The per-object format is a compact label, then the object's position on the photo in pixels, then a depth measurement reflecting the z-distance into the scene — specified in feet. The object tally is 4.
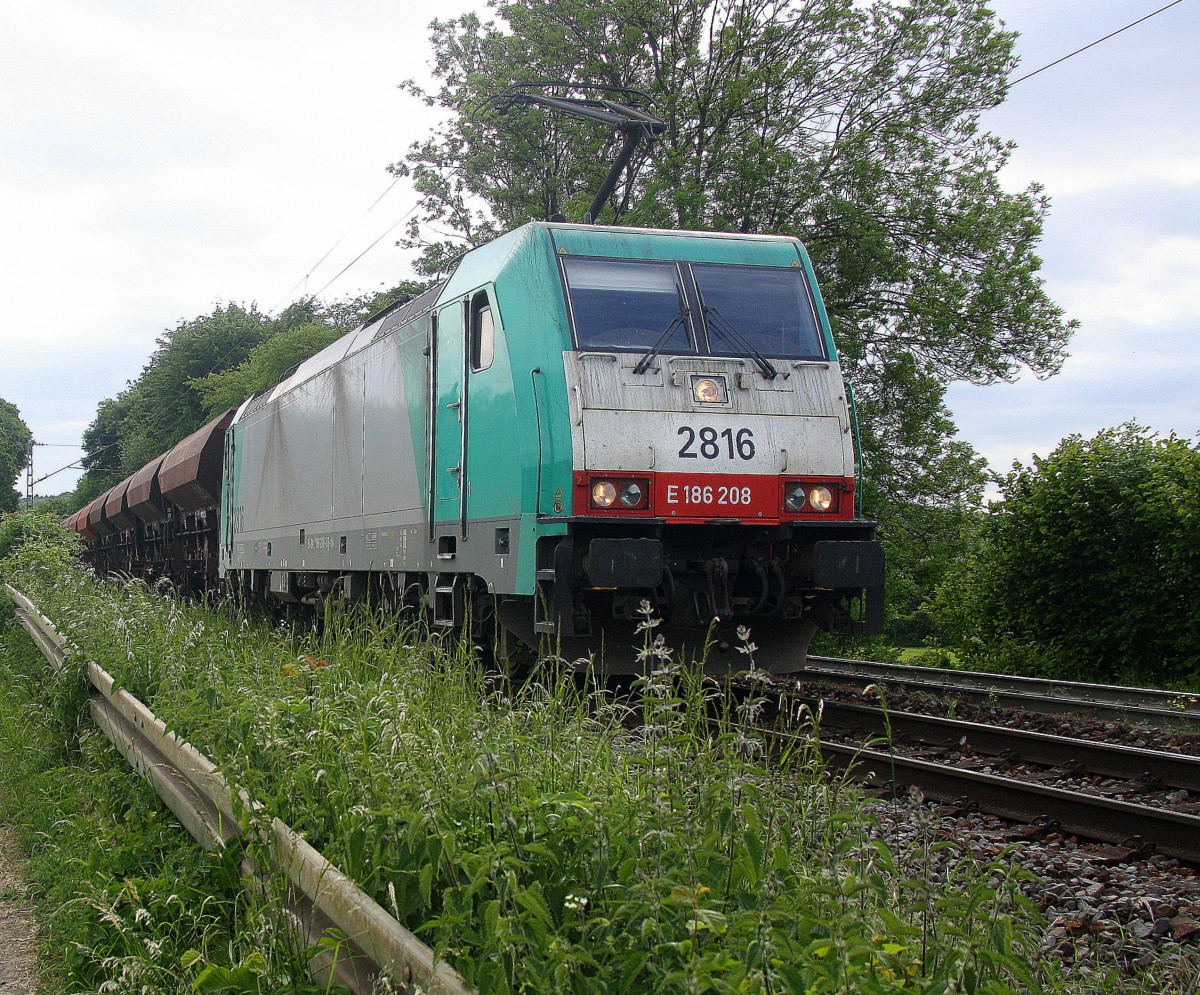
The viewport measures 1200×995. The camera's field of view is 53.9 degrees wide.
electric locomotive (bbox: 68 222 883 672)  24.54
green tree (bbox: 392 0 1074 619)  67.92
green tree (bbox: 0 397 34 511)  203.92
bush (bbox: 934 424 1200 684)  39.29
